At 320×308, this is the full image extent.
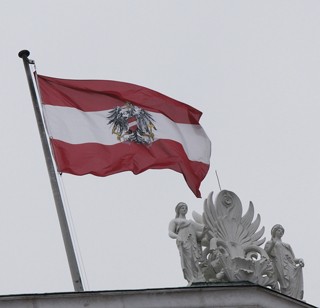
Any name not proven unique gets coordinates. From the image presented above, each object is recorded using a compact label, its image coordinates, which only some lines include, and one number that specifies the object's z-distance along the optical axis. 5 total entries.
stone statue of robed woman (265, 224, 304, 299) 39.00
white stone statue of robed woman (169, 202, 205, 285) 38.16
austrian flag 38.25
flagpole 37.00
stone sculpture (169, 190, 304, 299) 38.31
